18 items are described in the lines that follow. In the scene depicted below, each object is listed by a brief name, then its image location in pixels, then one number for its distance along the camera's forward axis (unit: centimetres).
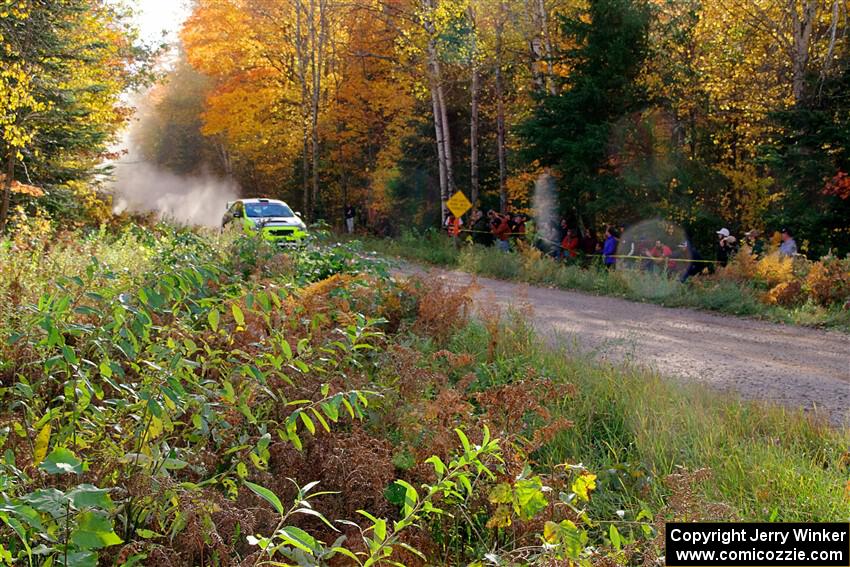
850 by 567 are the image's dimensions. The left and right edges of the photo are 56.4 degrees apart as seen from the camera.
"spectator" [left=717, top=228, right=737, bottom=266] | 1972
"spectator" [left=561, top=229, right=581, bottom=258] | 2234
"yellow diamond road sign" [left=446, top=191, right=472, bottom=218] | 2583
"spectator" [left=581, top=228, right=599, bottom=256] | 2247
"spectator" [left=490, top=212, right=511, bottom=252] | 2381
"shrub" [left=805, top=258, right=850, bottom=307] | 1418
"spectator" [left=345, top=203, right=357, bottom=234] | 3576
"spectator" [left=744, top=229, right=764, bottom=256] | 1948
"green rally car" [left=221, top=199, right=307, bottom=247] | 2319
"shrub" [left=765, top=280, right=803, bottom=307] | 1461
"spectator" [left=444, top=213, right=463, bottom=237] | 2600
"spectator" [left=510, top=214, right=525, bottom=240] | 2438
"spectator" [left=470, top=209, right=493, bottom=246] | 2681
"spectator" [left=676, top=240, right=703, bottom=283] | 1973
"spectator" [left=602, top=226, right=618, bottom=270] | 2005
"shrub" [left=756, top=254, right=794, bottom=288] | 1574
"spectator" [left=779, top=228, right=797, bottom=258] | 1767
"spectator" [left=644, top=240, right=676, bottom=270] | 1894
